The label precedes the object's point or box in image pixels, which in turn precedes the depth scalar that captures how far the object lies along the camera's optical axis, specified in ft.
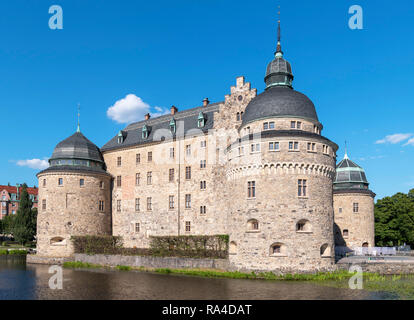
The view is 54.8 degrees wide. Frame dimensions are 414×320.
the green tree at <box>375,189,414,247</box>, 182.91
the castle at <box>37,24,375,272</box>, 100.53
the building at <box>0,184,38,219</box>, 332.60
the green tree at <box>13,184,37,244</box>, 209.36
